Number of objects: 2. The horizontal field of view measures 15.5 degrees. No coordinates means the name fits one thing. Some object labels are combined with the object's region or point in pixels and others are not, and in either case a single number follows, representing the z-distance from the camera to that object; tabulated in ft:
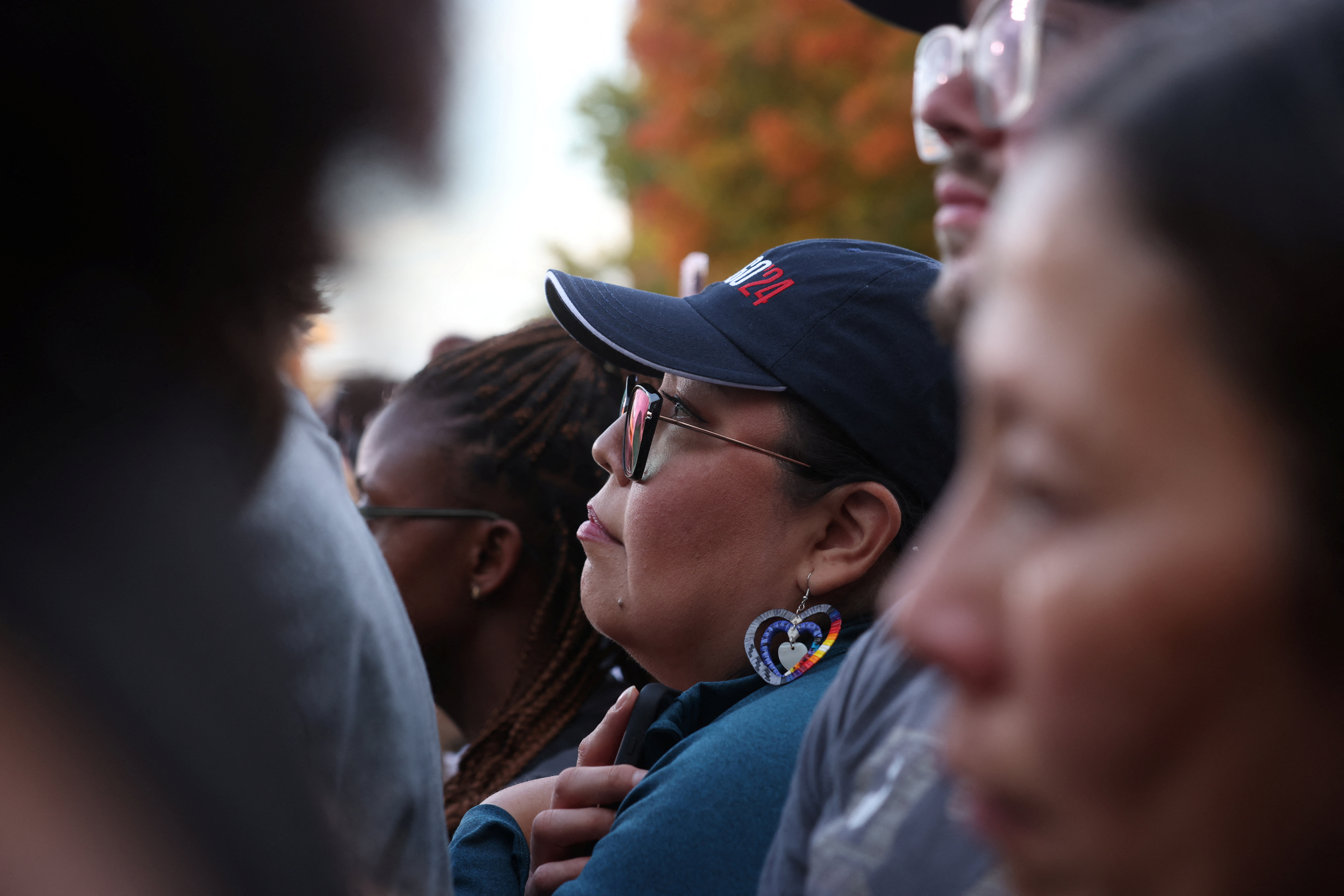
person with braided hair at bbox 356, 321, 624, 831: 9.92
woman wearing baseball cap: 8.71
